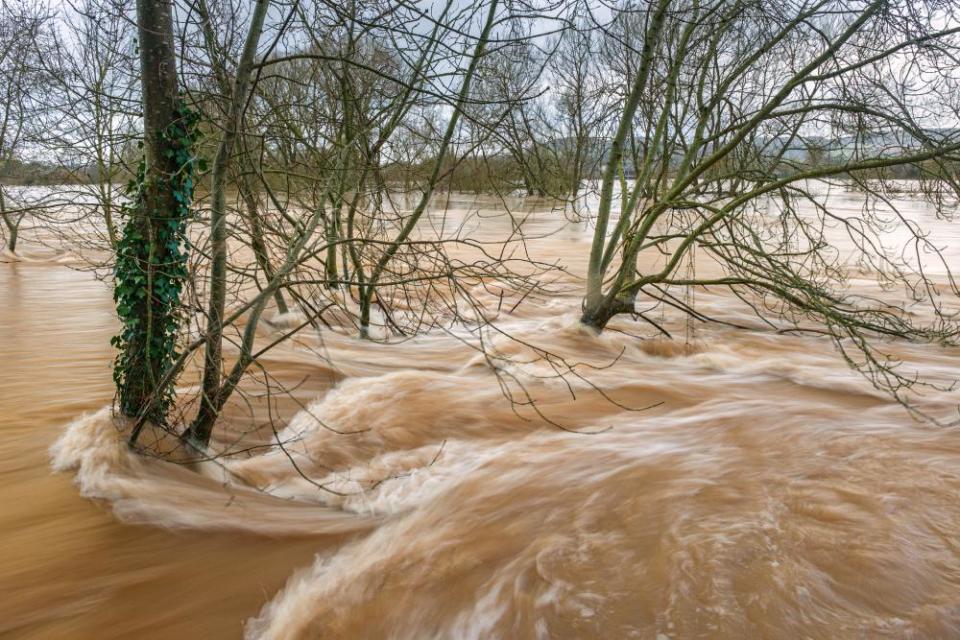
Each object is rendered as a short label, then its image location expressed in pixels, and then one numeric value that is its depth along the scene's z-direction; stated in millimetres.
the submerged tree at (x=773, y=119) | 5730
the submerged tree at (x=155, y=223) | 4305
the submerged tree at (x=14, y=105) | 13897
